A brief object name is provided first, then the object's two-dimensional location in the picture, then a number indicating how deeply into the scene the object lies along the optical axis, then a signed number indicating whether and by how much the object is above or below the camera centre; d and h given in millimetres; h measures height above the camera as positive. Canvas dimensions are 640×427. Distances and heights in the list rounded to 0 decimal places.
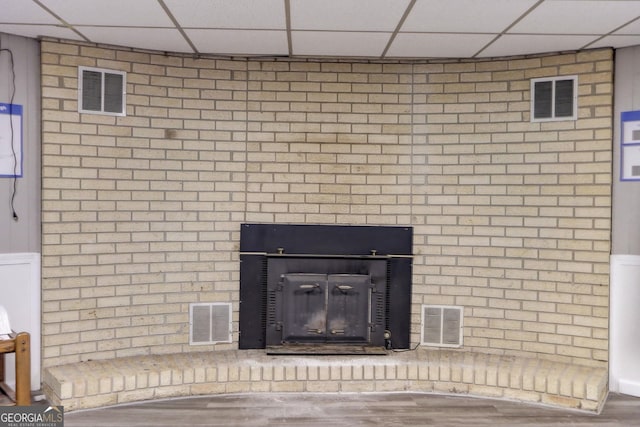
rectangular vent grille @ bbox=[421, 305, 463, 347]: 3834 -903
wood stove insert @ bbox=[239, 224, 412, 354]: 3717 -627
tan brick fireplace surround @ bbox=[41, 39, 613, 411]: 3479 +6
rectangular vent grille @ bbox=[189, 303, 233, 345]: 3795 -908
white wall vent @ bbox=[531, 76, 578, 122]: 3596 +773
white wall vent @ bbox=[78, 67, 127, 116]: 3516 +750
